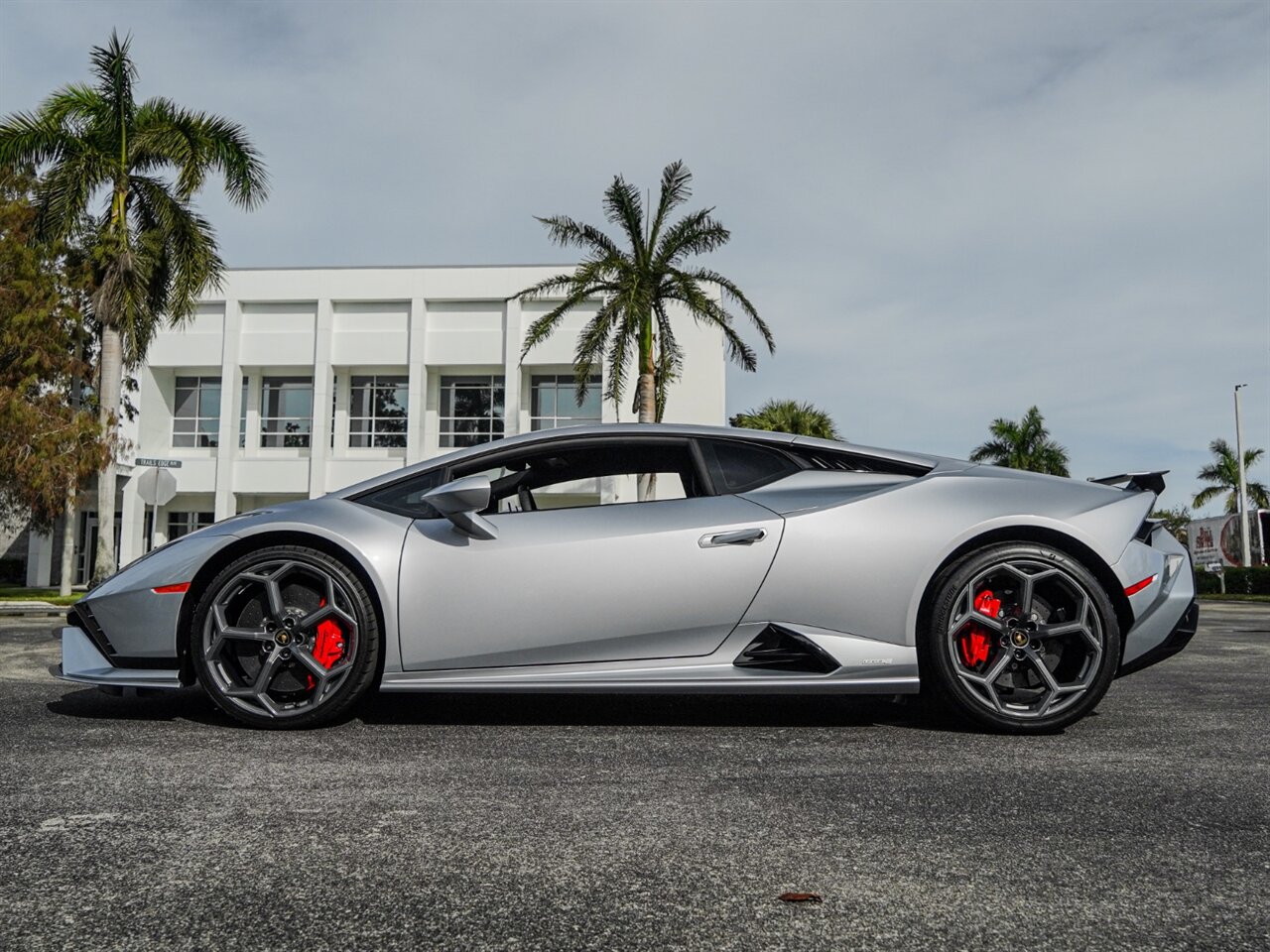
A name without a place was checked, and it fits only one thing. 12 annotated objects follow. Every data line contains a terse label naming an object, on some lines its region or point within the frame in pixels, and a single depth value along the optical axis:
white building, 33.53
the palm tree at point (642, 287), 23.59
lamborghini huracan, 3.67
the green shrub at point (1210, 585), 39.03
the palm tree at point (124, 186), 19.08
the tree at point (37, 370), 21.25
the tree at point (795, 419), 36.16
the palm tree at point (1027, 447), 43.38
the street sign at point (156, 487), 17.31
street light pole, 35.47
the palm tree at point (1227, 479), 52.88
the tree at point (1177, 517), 59.41
